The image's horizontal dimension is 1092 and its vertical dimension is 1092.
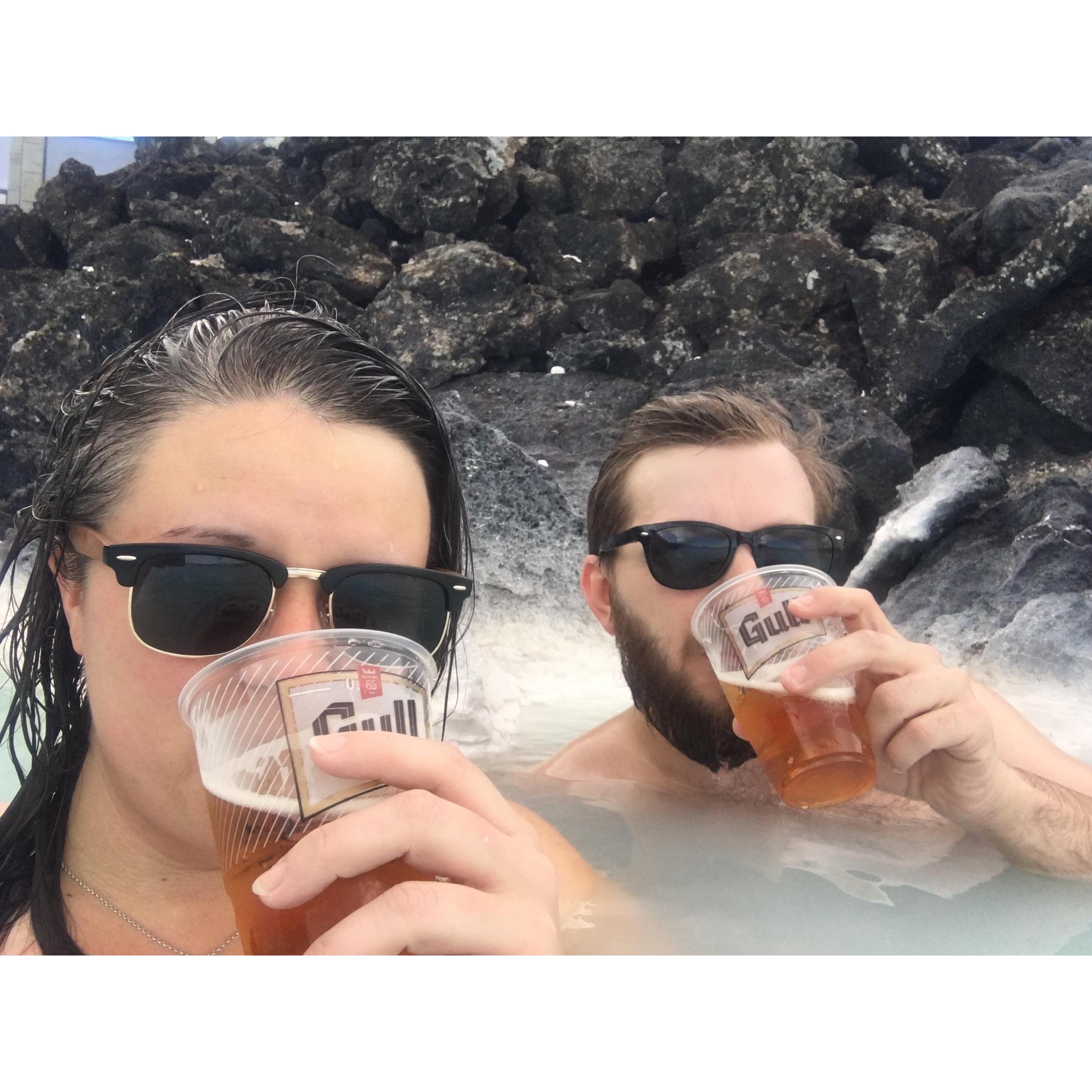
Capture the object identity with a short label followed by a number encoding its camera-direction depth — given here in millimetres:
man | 558
